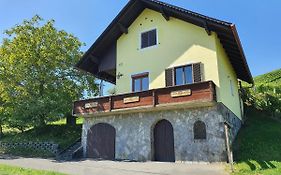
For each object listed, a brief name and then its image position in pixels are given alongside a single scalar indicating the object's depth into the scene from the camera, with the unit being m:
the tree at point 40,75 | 17.28
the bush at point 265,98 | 17.55
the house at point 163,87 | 11.37
